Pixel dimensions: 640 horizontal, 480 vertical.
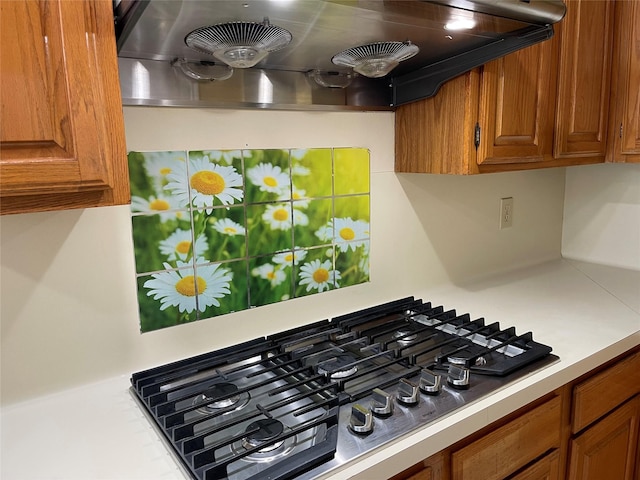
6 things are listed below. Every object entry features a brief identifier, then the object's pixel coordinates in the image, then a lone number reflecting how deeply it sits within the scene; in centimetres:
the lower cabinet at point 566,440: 98
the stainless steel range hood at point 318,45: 85
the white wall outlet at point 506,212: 185
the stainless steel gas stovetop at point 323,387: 82
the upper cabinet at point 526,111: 129
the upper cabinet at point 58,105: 68
